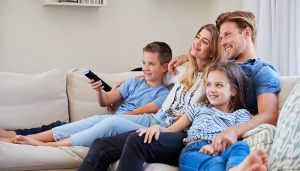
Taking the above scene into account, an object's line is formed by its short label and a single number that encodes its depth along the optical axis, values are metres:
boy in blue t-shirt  2.77
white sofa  3.05
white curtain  3.12
